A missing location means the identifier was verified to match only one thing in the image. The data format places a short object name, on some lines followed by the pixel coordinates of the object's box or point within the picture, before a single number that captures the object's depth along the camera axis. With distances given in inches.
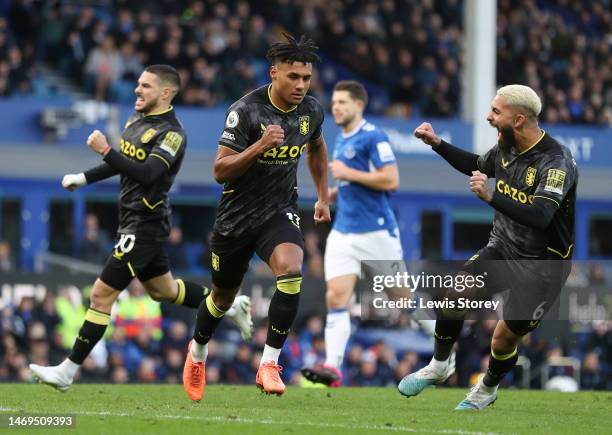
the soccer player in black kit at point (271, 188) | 719.1
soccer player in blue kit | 983.6
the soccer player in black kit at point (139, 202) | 810.8
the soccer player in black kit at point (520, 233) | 713.6
